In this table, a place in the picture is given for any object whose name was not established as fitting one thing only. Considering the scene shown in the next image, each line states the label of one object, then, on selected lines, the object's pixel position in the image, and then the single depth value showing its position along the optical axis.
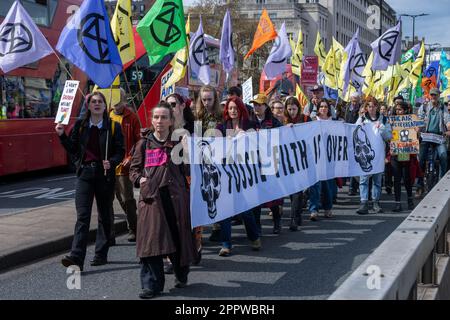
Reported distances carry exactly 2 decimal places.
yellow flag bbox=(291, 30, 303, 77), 18.90
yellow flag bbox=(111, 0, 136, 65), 8.43
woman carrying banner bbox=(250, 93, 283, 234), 8.05
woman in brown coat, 5.11
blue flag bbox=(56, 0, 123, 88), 6.88
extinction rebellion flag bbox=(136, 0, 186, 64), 9.11
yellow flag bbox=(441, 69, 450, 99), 21.20
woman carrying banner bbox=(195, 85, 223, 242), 6.96
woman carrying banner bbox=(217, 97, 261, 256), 6.83
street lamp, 49.13
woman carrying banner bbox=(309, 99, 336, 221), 9.08
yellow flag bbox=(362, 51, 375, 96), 18.70
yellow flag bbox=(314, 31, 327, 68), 20.19
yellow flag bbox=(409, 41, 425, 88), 20.88
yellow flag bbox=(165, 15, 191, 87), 10.05
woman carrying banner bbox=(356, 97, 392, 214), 9.70
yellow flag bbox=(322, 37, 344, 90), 18.56
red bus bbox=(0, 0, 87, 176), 12.80
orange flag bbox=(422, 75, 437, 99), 23.23
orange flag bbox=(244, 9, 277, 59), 13.55
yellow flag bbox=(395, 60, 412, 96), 18.81
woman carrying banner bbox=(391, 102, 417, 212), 9.94
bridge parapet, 2.40
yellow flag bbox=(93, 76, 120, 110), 7.64
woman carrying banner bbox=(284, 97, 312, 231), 8.36
